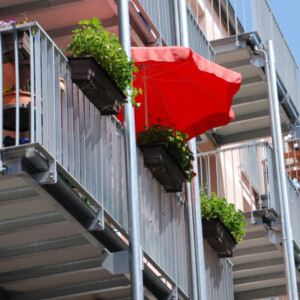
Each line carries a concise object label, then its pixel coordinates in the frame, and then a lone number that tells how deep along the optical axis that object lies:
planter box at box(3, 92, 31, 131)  9.04
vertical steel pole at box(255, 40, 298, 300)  15.79
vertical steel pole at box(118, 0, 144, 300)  9.59
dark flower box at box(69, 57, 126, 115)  9.47
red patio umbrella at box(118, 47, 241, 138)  12.87
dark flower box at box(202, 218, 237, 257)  13.12
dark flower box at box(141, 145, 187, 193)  11.04
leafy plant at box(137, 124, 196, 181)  11.29
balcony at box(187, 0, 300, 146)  16.56
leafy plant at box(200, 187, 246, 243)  13.59
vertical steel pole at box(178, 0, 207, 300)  11.84
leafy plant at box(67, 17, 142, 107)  9.85
